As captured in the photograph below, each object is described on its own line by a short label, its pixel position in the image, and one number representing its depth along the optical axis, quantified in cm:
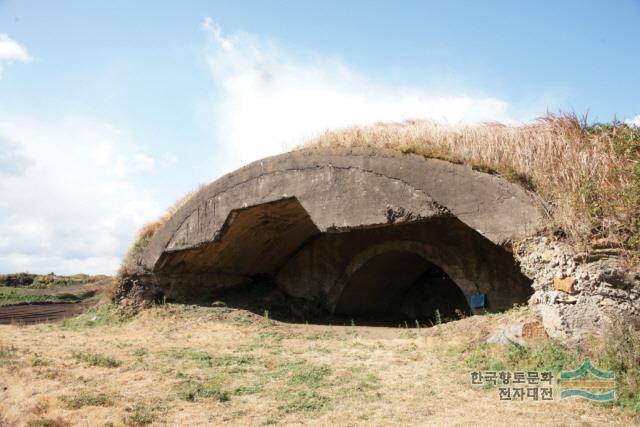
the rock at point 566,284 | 520
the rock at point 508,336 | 535
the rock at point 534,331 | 532
